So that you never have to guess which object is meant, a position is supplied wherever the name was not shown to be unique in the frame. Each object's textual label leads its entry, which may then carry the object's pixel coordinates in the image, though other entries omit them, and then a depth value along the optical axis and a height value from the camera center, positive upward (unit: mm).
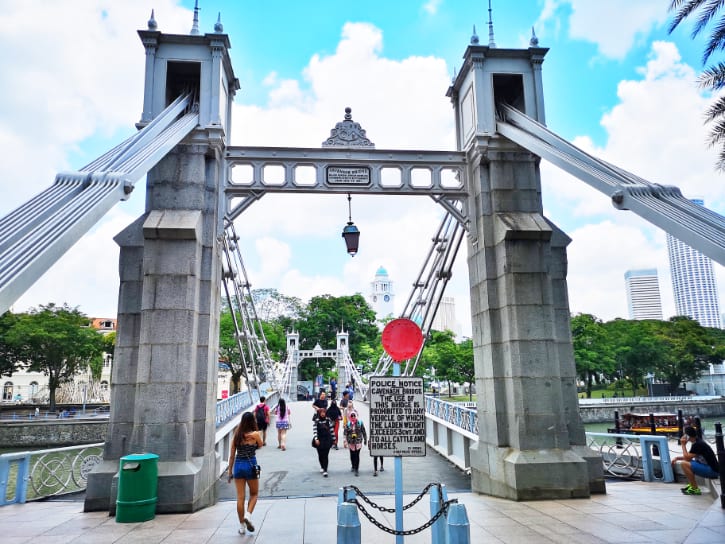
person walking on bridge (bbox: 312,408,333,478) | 11477 -1325
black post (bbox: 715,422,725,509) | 7145 -1239
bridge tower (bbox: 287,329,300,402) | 43838 +1723
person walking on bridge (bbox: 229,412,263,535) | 6934 -1057
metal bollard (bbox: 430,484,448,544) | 5203 -1388
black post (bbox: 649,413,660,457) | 10731 -1642
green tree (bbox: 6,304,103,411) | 36812 +2779
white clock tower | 136375 +21222
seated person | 8251 -1477
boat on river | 27953 -2972
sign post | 5117 -381
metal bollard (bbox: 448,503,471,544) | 4766 -1376
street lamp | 9430 +2498
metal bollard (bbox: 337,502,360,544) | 4688 -1336
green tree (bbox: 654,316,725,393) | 49250 +1667
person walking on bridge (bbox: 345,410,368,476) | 11750 -1373
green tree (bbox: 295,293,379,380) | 60925 +5920
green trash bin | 7340 -1561
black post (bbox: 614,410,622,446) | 11580 -1516
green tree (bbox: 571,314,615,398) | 49000 +2274
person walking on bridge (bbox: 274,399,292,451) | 15461 -1387
